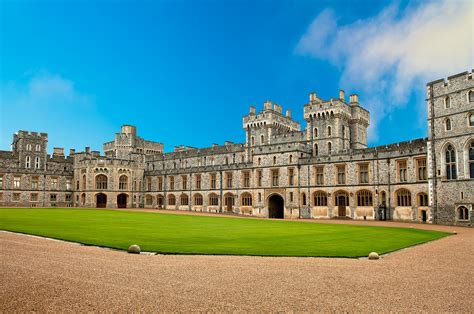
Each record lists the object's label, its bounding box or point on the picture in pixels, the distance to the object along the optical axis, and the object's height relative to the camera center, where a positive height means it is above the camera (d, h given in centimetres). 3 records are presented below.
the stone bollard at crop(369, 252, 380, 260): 1268 -226
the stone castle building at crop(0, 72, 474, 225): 3108 +211
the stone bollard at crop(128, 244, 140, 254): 1277 -201
